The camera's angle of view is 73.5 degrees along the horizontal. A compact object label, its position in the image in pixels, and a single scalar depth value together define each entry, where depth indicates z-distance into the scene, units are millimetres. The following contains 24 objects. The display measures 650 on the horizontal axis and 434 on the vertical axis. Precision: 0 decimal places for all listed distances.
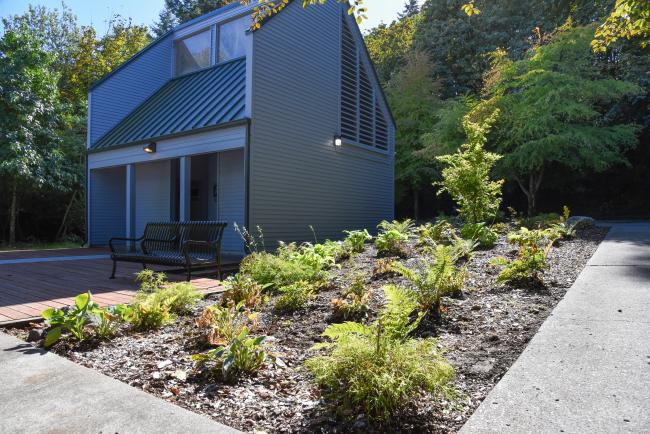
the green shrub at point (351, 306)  3287
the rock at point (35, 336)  3191
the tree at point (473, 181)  6420
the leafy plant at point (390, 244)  5738
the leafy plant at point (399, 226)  6410
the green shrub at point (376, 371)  1883
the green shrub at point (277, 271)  4316
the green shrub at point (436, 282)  3137
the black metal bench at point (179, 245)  5711
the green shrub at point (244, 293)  3965
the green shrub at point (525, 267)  3770
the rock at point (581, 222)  7828
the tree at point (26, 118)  12312
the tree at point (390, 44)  23375
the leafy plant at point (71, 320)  3016
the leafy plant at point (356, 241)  6301
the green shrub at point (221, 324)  2908
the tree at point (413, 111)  18328
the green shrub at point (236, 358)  2428
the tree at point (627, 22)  3344
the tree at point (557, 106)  11250
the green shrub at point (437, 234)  6087
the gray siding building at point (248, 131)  8773
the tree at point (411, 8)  28109
